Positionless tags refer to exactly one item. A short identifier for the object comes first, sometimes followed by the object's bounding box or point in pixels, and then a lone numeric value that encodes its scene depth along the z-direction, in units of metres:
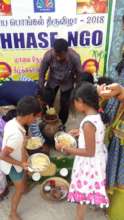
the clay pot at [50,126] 2.45
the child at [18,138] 1.71
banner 2.47
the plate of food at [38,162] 1.88
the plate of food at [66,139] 1.83
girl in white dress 1.59
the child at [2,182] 2.11
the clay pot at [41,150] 2.18
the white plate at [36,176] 2.06
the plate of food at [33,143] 2.11
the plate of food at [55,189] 2.15
